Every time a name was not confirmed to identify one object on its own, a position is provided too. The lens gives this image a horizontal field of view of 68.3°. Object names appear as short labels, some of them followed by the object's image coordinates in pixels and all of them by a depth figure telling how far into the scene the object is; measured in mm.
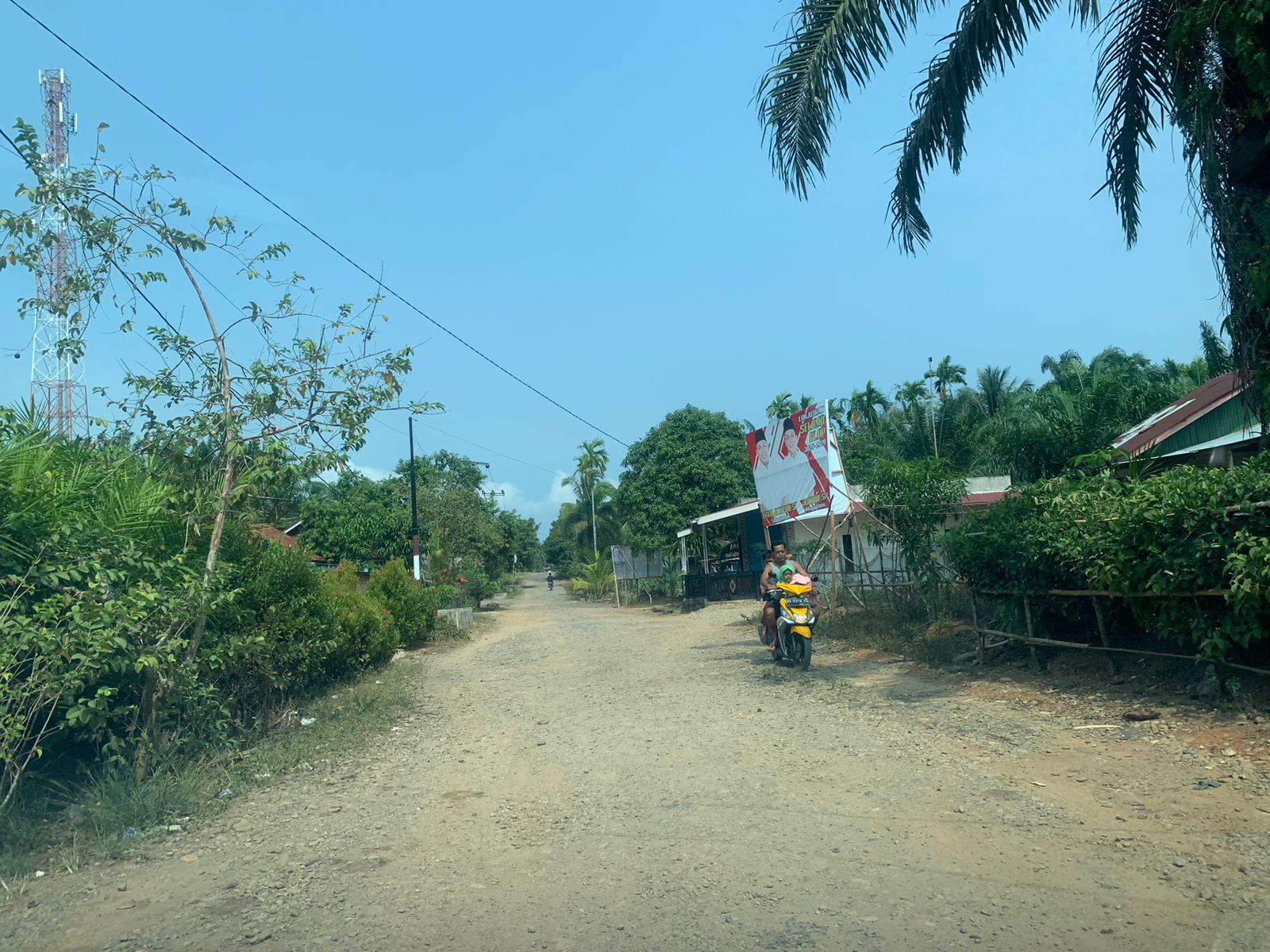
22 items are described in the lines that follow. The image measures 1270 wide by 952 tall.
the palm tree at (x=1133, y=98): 7039
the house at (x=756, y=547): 16641
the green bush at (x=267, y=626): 8453
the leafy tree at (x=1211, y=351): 21750
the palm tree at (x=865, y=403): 48250
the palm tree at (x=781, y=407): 53750
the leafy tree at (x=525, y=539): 48031
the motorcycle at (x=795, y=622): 11805
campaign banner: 16766
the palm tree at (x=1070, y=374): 27516
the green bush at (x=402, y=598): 17891
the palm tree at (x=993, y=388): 37938
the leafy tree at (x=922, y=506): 13461
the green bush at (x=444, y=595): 22625
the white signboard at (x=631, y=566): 38438
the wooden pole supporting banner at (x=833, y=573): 16081
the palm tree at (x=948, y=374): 42938
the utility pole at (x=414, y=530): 28522
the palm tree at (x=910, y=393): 40219
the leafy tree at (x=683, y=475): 33438
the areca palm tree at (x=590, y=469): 64688
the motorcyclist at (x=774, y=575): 12302
